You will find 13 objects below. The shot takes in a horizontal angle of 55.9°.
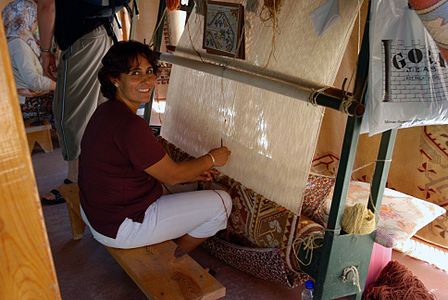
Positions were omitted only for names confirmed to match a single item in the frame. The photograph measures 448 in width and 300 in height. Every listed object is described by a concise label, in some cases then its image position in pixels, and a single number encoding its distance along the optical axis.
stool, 3.68
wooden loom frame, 1.34
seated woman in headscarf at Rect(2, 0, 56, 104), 3.51
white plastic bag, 1.28
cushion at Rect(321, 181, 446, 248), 1.67
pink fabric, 1.92
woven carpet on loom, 1.47
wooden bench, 1.44
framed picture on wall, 1.75
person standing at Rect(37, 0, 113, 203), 2.46
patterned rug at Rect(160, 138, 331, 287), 1.71
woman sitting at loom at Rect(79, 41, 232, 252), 1.64
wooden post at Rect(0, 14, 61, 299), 0.60
